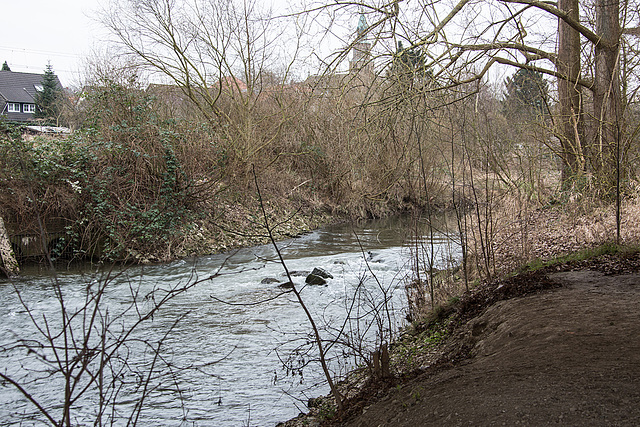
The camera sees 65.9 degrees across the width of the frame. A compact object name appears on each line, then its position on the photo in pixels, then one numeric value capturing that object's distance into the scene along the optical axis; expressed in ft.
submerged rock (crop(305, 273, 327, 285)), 33.81
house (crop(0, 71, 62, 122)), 169.86
